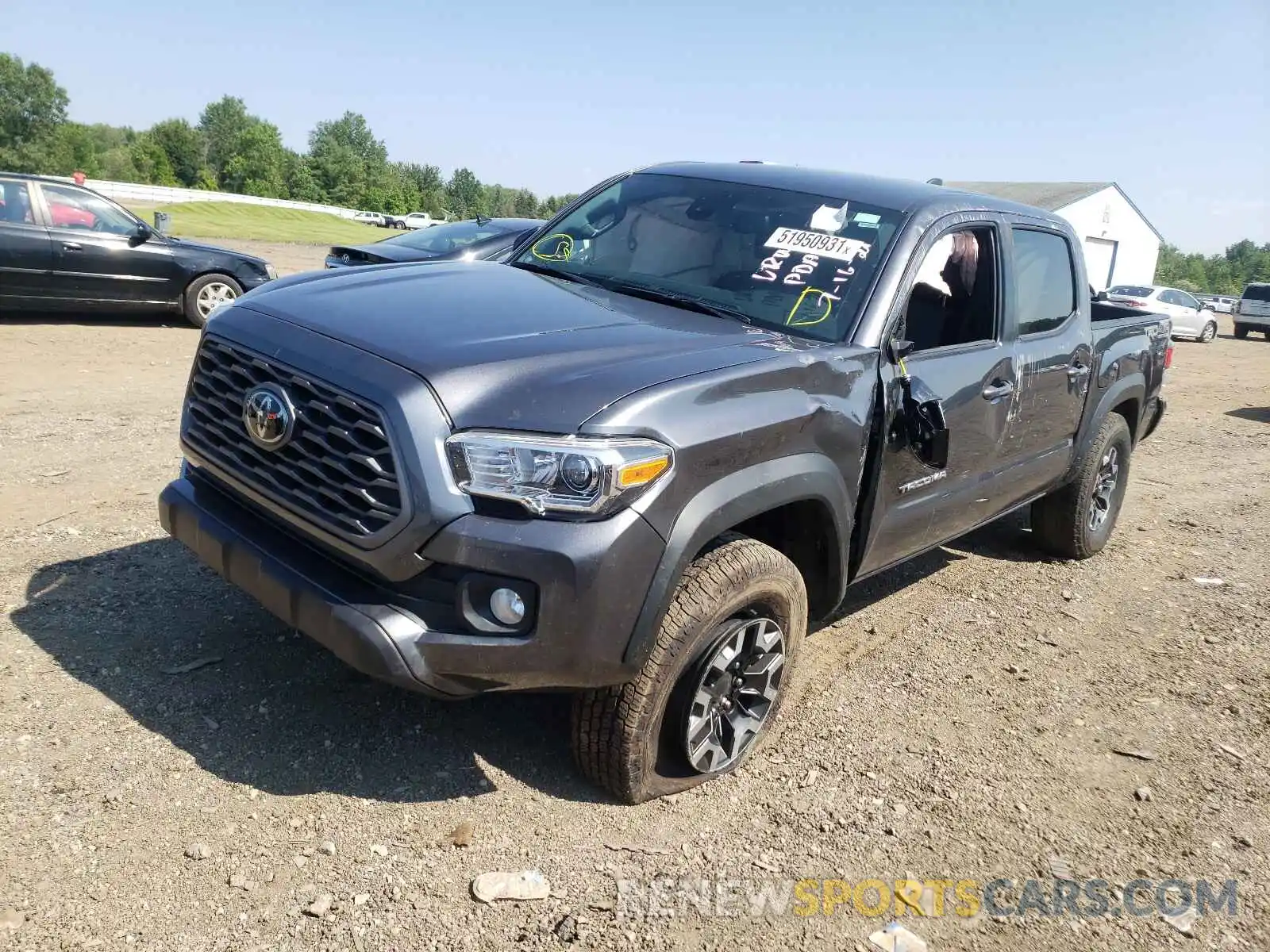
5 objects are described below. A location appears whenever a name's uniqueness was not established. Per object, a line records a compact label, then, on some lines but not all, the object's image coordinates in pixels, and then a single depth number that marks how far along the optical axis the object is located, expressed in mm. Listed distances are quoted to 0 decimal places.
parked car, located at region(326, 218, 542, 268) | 10727
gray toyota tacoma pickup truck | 2648
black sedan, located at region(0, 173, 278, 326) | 10250
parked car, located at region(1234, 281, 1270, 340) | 30375
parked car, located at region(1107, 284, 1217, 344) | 27406
